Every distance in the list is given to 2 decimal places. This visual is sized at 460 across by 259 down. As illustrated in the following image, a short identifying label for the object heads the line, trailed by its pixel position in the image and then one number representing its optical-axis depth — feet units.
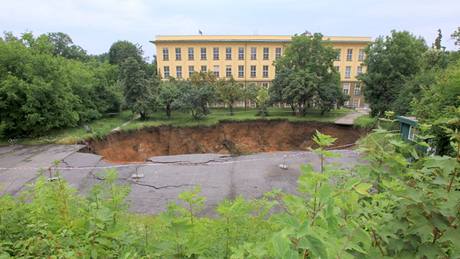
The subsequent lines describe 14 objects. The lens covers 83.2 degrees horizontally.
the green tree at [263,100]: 78.84
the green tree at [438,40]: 112.94
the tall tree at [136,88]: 67.54
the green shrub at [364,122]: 63.58
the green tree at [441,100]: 21.93
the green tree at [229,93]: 80.89
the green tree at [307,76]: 73.64
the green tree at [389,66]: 64.85
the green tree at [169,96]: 70.79
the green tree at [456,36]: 62.80
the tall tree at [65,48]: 130.11
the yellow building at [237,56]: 110.83
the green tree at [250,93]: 83.71
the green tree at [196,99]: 70.04
